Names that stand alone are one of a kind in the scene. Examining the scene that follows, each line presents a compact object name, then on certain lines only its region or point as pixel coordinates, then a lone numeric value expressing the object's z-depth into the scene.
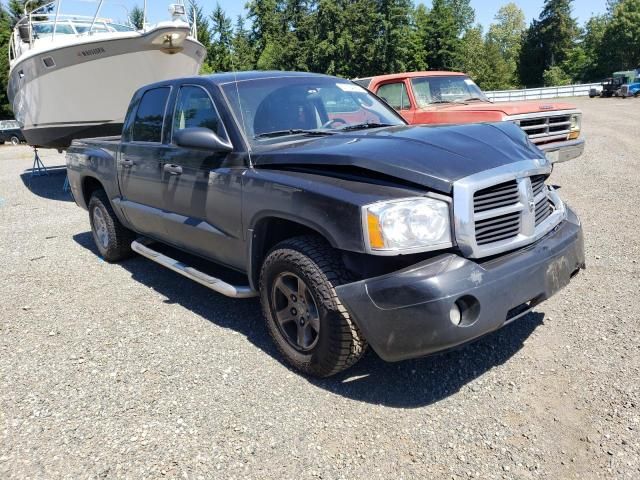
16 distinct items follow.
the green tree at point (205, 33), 56.01
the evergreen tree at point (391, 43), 55.28
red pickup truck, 7.67
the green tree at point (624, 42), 66.94
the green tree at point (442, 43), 57.25
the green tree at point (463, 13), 89.81
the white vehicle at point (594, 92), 43.34
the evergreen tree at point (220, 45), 62.88
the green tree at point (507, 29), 101.31
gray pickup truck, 2.69
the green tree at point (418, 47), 57.03
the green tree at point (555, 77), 69.06
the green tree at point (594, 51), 69.06
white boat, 10.60
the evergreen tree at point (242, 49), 62.38
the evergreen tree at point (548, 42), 76.12
